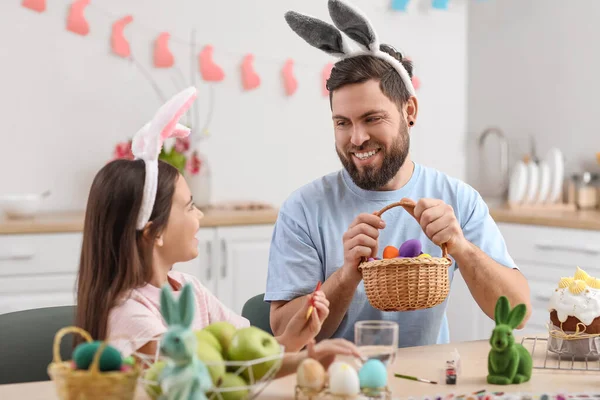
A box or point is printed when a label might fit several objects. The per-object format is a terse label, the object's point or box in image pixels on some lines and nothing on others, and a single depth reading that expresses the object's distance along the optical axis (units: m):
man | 2.95
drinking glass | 2.26
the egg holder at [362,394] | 2.21
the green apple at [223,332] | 2.17
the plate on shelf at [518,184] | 5.38
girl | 2.46
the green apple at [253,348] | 2.14
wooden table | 2.33
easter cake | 2.56
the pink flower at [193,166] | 4.96
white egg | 2.18
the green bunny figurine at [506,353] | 2.36
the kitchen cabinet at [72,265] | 4.22
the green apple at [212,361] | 2.10
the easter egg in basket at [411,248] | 2.74
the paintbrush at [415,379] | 2.39
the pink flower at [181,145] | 4.95
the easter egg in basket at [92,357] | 2.06
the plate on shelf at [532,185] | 5.37
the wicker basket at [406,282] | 2.64
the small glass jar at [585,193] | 5.31
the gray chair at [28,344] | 2.63
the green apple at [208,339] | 2.14
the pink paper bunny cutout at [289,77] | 5.33
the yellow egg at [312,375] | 2.20
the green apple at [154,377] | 2.10
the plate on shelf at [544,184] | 5.35
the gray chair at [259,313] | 3.06
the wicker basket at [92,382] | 2.04
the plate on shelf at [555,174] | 5.35
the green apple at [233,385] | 2.12
